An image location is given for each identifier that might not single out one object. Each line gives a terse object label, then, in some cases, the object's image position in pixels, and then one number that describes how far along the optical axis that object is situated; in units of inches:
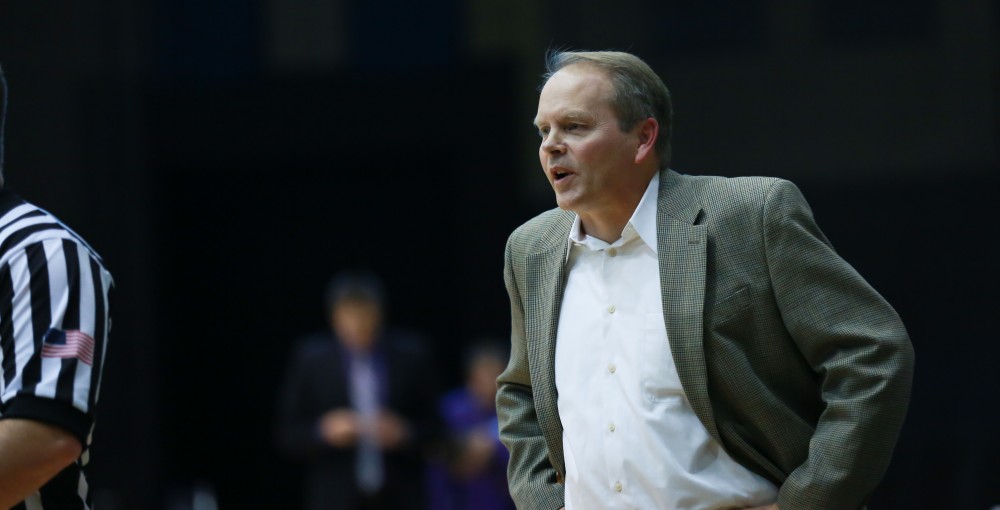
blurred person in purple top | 625.9
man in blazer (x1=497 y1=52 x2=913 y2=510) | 195.6
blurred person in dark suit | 540.1
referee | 175.5
